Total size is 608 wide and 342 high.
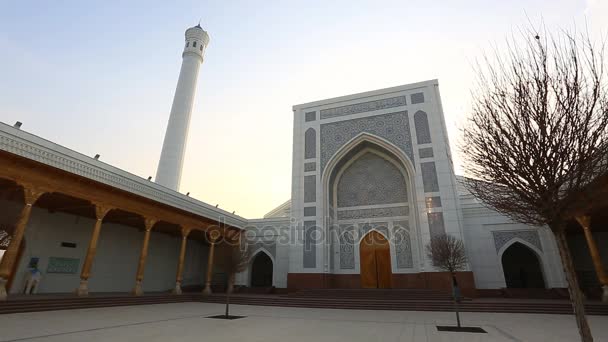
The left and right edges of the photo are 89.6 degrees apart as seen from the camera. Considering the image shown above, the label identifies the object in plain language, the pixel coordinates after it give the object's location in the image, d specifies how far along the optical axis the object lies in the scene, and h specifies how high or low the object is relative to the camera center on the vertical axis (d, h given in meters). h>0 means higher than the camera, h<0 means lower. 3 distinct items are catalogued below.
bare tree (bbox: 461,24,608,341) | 3.47 +1.58
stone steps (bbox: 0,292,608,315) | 7.40 -0.67
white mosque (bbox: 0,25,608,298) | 9.61 +2.16
